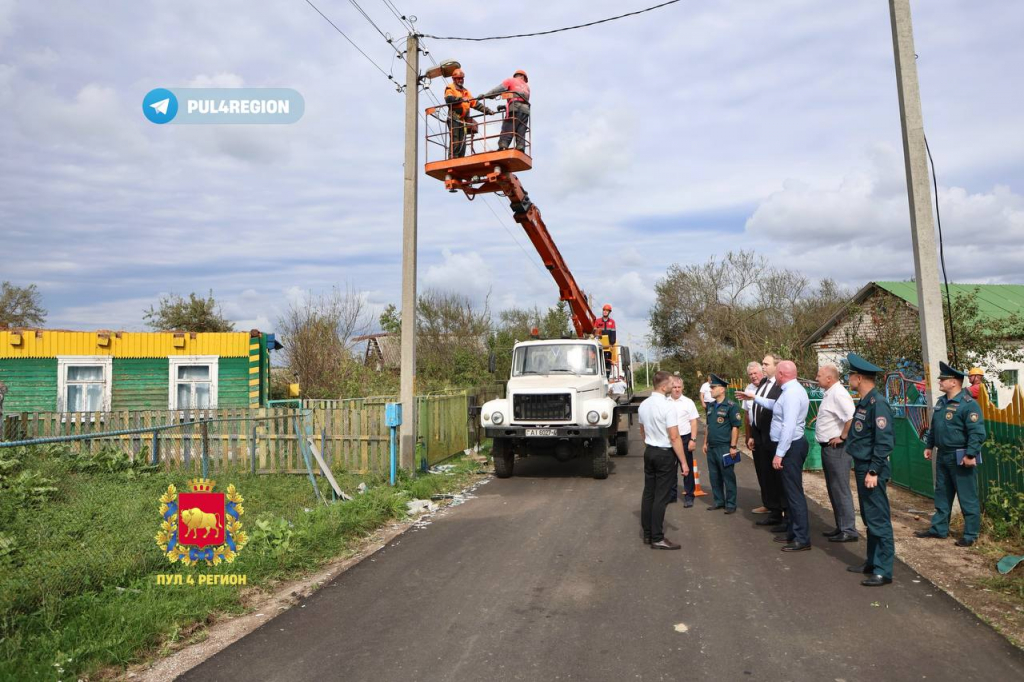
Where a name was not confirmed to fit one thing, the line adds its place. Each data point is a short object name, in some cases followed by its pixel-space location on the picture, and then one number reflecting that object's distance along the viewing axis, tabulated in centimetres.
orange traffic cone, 941
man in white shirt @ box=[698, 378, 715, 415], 849
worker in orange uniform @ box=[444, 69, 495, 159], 1149
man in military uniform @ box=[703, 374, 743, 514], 816
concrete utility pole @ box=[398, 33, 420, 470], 1034
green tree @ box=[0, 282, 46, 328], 3206
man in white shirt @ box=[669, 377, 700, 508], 864
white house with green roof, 1927
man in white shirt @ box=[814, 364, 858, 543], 625
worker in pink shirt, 1141
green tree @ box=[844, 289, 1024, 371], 1586
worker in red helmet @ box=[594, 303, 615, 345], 1600
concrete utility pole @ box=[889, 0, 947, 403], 734
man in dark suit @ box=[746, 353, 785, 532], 737
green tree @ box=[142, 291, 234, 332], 2288
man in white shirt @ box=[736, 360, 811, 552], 641
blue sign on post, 987
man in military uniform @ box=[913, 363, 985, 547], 624
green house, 1625
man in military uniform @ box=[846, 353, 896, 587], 536
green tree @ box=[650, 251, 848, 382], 3416
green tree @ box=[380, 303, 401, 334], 3519
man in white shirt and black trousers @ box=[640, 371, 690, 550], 647
